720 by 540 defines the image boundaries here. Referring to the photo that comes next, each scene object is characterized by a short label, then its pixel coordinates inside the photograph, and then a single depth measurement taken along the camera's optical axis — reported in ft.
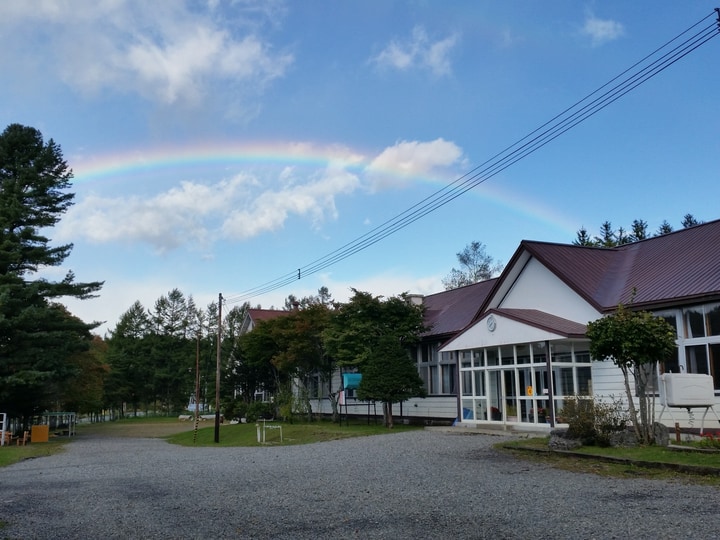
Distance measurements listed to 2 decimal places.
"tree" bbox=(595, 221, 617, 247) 177.14
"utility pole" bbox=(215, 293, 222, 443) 95.50
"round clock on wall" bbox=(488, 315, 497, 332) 69.41
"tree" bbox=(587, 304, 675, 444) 44.27
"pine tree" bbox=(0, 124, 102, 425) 103.35
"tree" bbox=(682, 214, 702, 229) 176.70
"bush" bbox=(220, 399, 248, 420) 136.98
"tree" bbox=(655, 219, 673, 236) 180.34
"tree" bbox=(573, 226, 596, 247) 178.66
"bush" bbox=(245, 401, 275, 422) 126.41
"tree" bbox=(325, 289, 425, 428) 81.97
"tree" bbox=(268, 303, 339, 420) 100.78
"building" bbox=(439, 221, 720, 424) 54.19
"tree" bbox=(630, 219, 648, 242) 181.57
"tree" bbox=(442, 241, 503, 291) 204.54
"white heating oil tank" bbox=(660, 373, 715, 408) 46.42
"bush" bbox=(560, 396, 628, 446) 46.06
